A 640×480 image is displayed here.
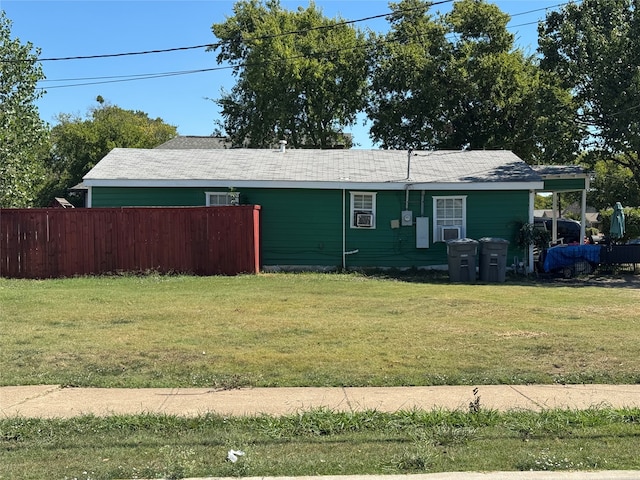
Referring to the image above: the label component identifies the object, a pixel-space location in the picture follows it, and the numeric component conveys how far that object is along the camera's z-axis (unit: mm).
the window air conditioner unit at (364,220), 17984
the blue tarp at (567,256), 17750
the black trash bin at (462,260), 16359
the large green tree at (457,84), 32594
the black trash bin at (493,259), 16656
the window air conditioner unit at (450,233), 17984
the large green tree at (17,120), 19688
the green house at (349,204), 17734
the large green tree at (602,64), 19156
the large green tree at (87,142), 42656
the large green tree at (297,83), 36281
